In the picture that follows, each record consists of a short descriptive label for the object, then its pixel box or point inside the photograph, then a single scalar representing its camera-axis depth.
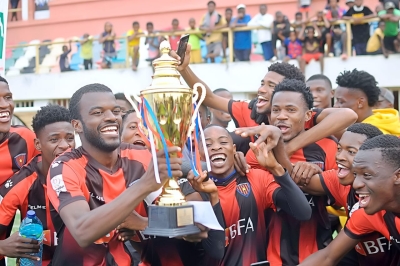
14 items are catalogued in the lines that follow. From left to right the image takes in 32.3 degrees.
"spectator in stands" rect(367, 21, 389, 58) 16.33
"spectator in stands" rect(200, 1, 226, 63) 17.45
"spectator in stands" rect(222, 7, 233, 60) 17.44
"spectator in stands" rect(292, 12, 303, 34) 16.24
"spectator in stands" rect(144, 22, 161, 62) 18.06
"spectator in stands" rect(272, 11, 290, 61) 16.36
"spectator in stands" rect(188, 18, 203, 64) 17.48
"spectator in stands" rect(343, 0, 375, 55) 15.77
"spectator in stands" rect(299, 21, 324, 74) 16.38
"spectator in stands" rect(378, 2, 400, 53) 15.24
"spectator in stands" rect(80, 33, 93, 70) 19.30
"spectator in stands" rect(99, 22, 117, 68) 18.77
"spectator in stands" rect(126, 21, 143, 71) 18.41
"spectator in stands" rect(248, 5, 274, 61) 17.00
